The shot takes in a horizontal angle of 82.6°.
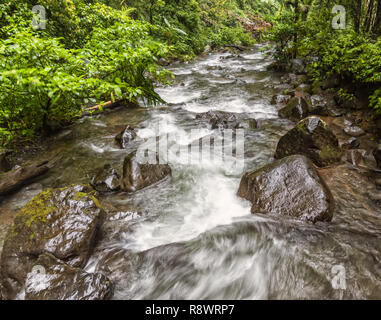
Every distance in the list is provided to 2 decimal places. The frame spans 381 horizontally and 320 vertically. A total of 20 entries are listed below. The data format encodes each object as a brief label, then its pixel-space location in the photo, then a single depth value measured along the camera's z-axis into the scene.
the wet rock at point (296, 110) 5.75
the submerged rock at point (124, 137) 5.01
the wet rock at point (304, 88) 7.27
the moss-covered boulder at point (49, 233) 2.26
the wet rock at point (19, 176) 3.48
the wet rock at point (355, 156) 3.86
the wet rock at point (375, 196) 3.14
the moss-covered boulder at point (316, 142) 3.79
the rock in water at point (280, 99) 6.93
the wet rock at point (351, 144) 4.29
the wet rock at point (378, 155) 3.66
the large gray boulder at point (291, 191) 2.88
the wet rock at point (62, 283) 2.05
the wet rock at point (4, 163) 3.82
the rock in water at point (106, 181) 3.58
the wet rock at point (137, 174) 3.63
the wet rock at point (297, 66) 9.34
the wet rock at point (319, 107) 5.65
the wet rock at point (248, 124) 5.72
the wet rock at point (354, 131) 4.67
